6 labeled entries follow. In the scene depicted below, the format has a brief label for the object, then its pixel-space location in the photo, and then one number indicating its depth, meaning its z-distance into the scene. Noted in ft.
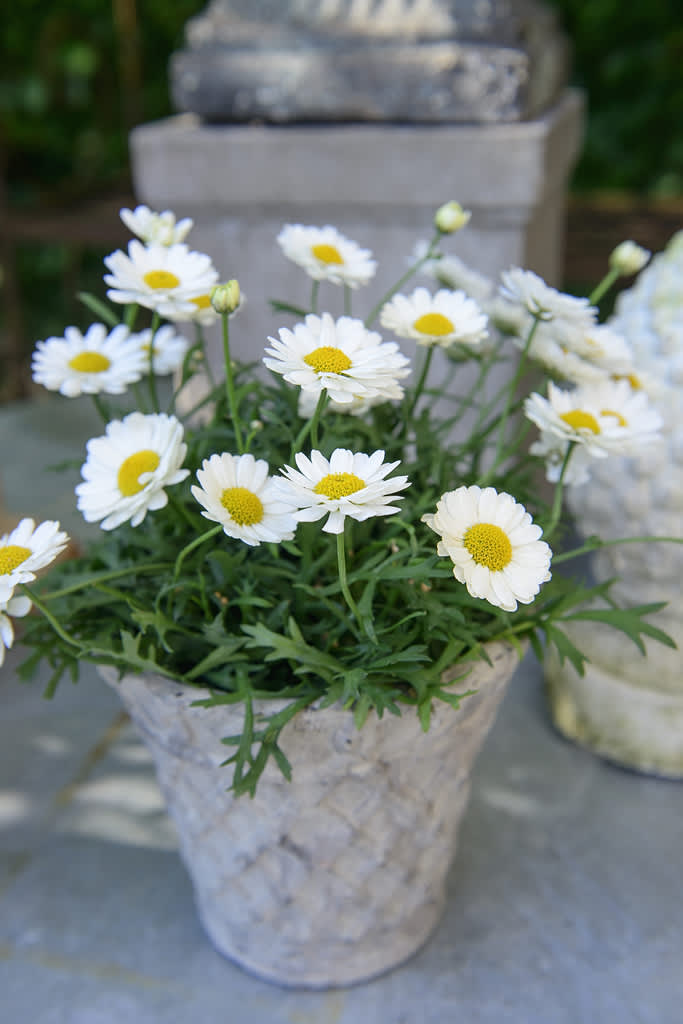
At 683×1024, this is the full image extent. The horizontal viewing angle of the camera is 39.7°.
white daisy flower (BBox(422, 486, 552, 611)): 1.96
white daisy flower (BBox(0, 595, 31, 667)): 2.04
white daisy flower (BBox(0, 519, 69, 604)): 1.98
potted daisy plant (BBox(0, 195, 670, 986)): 2.12
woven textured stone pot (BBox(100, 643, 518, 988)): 2.43
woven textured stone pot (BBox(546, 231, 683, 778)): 3.43
